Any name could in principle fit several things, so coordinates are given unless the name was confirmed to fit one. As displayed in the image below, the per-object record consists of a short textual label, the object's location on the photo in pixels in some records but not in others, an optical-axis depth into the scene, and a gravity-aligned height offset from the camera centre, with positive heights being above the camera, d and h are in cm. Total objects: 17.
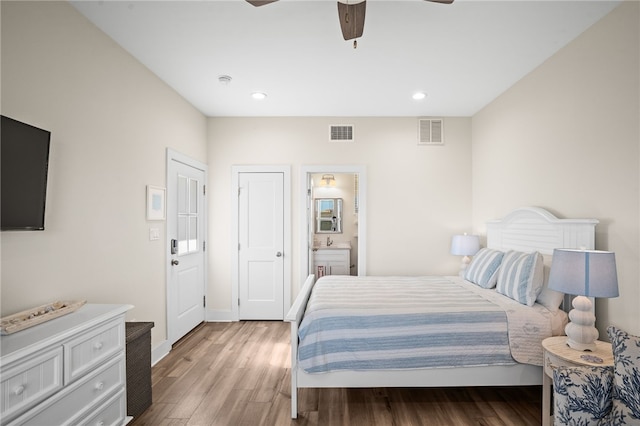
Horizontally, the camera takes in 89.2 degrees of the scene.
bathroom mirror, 610 +12
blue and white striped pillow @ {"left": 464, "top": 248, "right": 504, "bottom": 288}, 306 -47
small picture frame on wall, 302 +19
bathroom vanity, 553 -66
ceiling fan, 177 +118
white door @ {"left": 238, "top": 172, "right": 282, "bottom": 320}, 441 -35
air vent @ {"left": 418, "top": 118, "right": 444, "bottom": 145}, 437 +122
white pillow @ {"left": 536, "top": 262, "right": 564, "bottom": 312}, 244 -59
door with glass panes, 343 -26
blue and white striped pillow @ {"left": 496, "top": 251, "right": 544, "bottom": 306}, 250 -46
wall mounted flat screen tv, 158 +25
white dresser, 135 -72
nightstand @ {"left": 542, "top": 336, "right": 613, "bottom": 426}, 188 -81
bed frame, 229 -110
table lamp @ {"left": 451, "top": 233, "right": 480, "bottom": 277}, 390 -30
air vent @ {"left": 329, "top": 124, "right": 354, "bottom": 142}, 441 +120
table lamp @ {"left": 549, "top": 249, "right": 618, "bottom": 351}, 188 -37
